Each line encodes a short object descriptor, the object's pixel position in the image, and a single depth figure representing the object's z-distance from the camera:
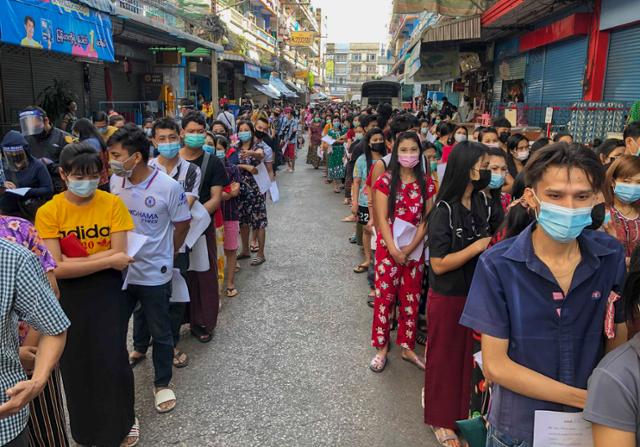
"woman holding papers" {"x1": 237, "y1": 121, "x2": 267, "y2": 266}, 6.43
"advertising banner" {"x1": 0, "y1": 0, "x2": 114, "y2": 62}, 6.95
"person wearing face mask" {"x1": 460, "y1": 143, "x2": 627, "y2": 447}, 1.71
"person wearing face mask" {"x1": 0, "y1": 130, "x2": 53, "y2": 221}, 5.22
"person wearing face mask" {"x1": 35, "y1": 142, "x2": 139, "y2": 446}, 2.73
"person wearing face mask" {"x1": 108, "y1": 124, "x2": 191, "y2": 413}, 3.31
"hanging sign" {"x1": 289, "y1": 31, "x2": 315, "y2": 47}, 41.97
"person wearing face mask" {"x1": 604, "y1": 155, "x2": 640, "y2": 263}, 3.07
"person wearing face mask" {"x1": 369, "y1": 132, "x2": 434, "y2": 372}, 3.83
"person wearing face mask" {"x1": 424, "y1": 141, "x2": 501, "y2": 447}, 2.98
